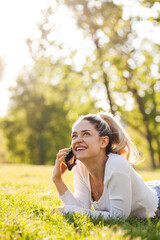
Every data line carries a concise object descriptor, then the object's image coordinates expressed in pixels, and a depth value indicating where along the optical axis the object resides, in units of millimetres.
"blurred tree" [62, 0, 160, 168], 13938
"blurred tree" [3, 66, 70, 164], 37406
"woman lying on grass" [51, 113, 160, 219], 3582
